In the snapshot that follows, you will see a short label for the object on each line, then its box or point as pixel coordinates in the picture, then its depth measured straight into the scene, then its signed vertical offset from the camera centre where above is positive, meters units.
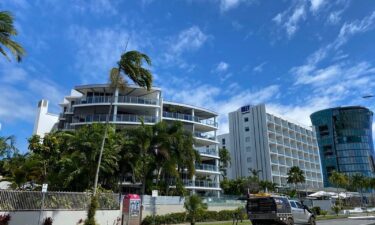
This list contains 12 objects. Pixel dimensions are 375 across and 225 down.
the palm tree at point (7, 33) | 15.33 +7.63
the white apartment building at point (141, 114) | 49.56 +14.28
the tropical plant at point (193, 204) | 27.41 +0.38
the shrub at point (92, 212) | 20.76 -0.21
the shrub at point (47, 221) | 20.70 -0.74
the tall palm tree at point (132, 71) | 23.22 +9.05
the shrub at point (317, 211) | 46.85 -0.18
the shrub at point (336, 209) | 46.66 +0.03
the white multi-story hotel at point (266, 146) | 86.00 +16.40
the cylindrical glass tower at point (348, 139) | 144.25 +29.09
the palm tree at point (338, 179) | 88.12 +7.77
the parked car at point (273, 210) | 21.34 -0.04
